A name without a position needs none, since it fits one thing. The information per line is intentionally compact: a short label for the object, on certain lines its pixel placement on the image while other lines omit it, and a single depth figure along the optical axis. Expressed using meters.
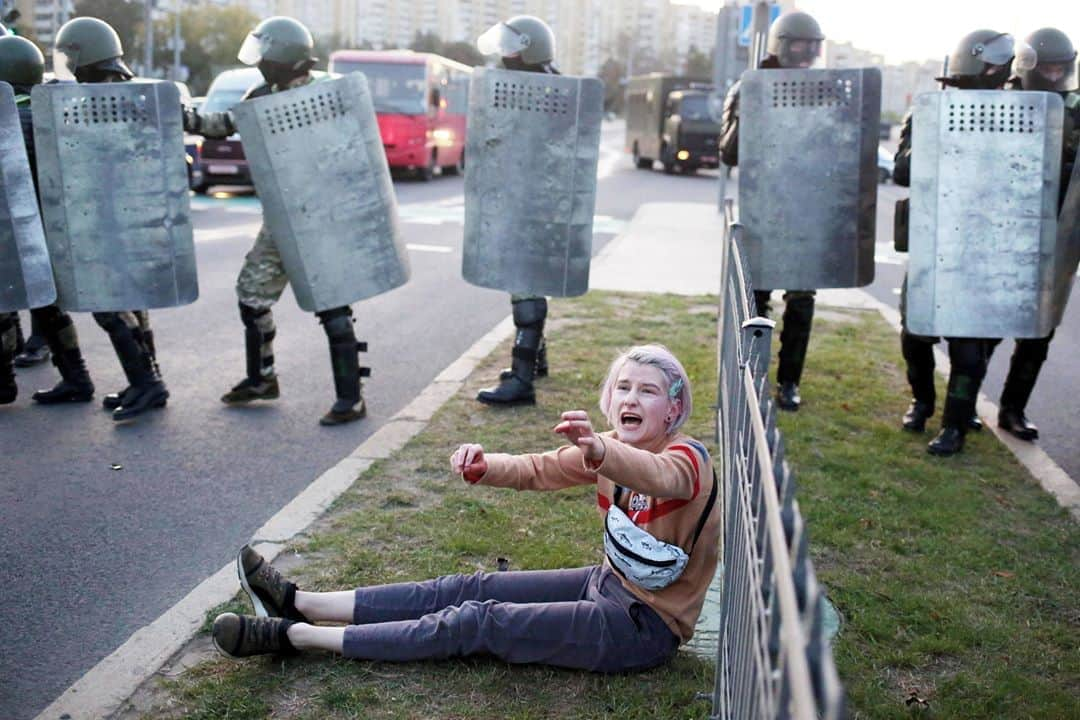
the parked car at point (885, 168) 31.64
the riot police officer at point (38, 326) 6.08
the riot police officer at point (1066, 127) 5.76
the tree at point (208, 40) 52.72
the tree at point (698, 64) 96.38
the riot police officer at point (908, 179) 5.81
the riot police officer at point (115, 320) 6.00
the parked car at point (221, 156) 21.25
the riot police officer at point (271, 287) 5.94
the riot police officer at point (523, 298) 6.57
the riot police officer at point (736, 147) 6.51
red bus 26.80
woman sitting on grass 3.20
